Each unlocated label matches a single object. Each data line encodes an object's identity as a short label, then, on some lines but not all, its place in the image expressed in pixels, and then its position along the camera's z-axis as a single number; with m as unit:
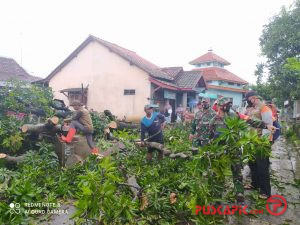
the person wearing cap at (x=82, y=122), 6.55
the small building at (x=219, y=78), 28.03
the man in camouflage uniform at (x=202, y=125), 5.57
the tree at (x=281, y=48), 16.19
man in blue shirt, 6.34
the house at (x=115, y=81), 16.16
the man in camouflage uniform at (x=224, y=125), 3.96
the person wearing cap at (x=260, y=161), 4.53
